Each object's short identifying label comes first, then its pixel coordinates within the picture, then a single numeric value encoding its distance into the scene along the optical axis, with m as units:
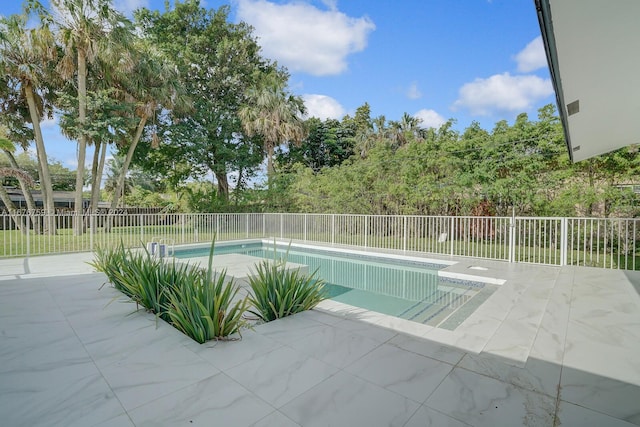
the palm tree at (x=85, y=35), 11.09
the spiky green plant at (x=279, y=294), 3.56
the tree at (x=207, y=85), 16.88
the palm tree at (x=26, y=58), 10.49
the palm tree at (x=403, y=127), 22.61
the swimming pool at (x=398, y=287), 4.67
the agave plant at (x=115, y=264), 4.54
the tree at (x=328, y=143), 21.84
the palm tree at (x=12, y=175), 10.29
